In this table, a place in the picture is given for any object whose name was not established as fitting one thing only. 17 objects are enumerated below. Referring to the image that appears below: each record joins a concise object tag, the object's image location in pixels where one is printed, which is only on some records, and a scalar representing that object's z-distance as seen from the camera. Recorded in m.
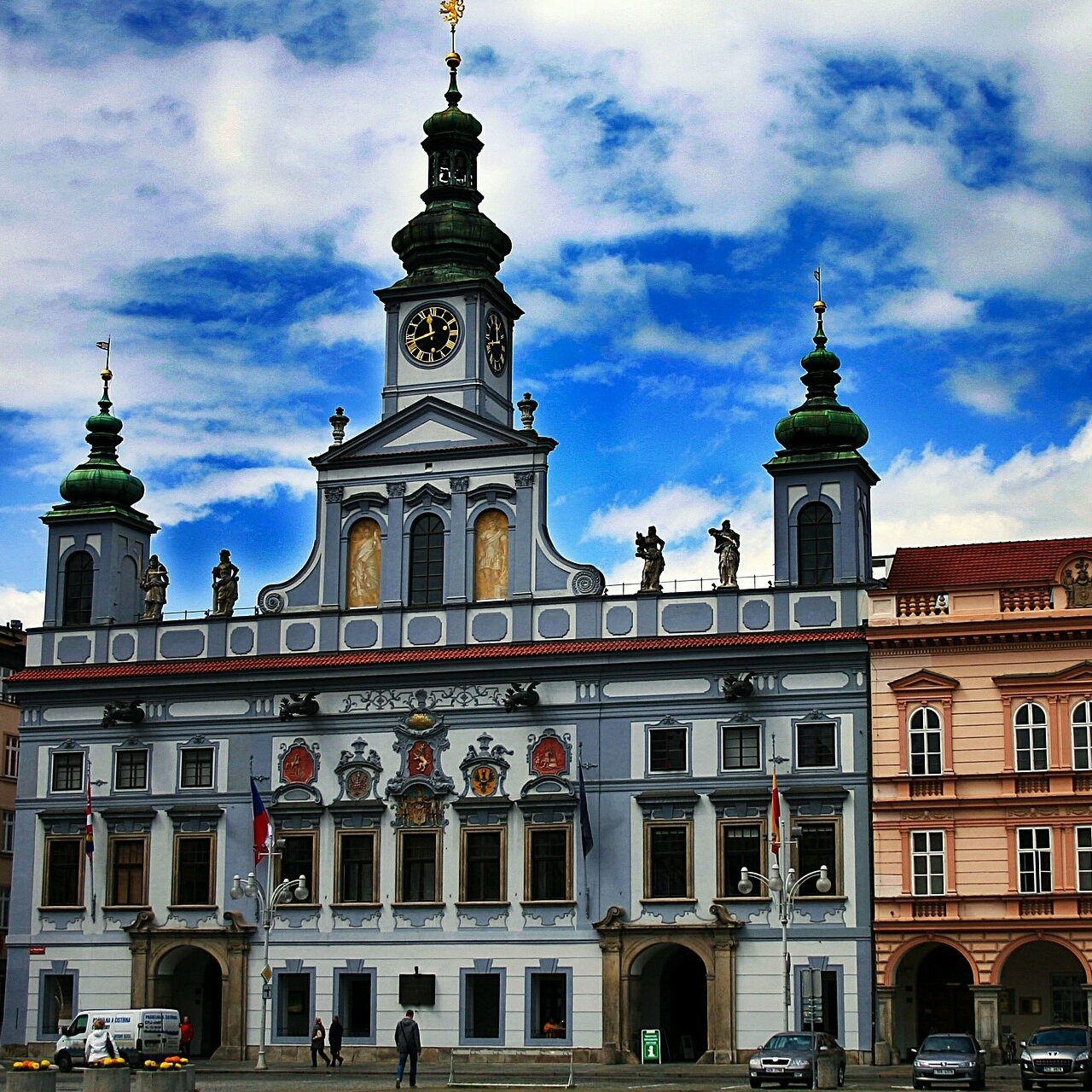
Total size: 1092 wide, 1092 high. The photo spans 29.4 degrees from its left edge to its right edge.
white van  59.56
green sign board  57.97
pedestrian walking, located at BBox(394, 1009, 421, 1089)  47.38
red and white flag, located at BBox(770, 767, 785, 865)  58.59
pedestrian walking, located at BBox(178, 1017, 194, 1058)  62.92
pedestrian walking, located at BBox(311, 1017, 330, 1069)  62.47
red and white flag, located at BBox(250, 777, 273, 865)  61.91
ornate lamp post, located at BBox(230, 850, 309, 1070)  61.79
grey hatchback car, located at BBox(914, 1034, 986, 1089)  47.28
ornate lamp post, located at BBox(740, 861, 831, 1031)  57.16
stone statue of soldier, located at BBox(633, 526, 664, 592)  64.68
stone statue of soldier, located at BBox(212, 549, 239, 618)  69.25
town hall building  61.94
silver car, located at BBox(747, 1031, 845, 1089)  48.62
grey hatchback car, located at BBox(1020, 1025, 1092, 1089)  47.47
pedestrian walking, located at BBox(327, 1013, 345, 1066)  62.59
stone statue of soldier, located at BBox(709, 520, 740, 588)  63.94
